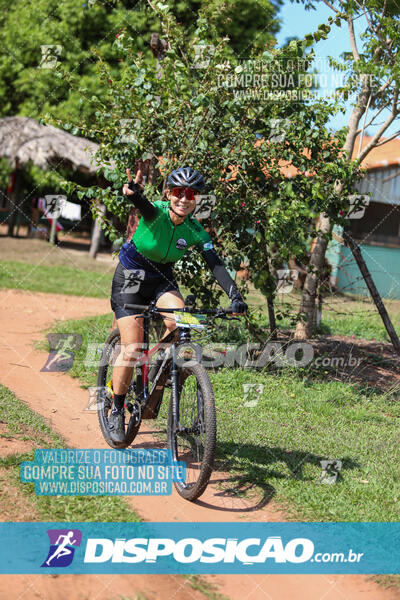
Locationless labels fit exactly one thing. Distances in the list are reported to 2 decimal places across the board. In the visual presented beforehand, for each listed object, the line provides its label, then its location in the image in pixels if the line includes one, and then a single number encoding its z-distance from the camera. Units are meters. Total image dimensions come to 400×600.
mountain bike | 4.12
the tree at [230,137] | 6.75
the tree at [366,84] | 7.38
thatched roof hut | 19.47
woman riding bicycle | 4.55
